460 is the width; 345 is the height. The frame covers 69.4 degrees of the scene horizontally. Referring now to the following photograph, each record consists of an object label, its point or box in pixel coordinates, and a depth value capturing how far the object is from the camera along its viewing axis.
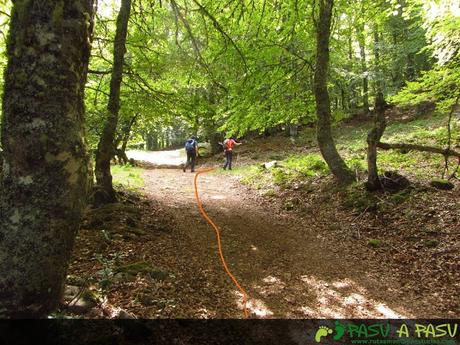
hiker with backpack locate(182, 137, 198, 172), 17.22
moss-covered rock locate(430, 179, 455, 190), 7.99
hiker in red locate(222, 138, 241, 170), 17.02
